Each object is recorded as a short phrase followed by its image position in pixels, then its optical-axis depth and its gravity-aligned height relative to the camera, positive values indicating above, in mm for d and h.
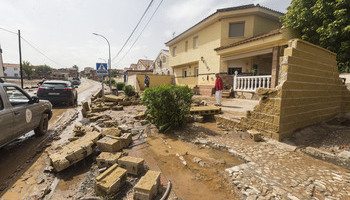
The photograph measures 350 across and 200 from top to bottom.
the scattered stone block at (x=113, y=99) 9656 -879
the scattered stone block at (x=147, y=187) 2004 -1366
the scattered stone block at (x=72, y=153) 2672 -1330
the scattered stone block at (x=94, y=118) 5992 -1328
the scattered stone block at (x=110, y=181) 2127 -1391
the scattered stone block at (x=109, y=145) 3227 -1284
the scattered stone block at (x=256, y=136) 4000 -1225
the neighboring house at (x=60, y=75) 60719 +3448
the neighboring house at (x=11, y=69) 62719 +5221
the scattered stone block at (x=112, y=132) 3980 -1233
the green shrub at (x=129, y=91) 12905 -474
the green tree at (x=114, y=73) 62469 +4940
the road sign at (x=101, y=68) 10234 +1099
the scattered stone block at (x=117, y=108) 7988 -1200
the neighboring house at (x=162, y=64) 23588 +3818
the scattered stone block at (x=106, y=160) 2791 -1378
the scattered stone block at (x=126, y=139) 3656 -1327
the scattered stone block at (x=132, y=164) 2602 -1367
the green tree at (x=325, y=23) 6820 +3404
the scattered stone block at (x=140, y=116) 6066 -1202
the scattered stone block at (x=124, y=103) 9327 -1094
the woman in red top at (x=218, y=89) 7815 -58
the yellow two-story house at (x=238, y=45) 9055 +2933
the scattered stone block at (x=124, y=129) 4419 -1287
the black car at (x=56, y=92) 8555 -502
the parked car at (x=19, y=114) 2963 -727
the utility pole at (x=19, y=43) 19117 +4853
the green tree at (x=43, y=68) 75750 +7302
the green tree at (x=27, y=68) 52312 +4940
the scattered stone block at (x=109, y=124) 5219 -1338
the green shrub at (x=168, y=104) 4738 -553
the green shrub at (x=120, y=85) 22297 +3
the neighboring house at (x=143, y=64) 37050 +5524
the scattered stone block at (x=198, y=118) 5538 -1134
